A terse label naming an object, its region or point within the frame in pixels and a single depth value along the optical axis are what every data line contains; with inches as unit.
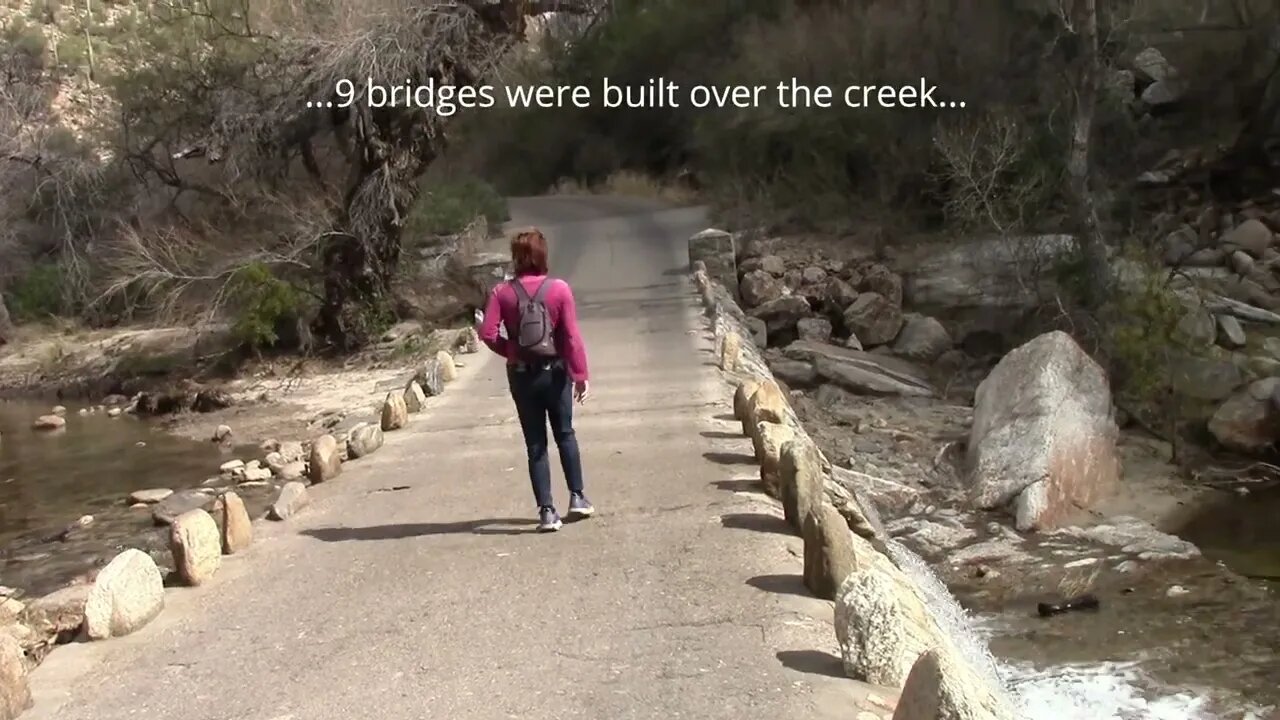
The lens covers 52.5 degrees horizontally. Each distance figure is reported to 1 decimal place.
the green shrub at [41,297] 1115.3
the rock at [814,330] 836.2
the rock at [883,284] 908.6
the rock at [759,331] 802.8
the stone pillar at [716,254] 836.6
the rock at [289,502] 325.1
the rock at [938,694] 153.8
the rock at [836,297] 887.1
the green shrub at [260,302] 876.6
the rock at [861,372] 763.4
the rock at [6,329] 1093.8
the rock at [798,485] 264.2
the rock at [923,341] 847.7
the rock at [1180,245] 932.6
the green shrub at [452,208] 992.2
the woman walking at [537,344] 258.5
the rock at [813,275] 905.9
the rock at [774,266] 901.6
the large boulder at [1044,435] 571.3
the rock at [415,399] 486.3
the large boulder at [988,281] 864.9
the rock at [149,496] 589.6
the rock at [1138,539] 516.1
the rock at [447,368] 553.0
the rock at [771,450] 300.7
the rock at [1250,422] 681.6
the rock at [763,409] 363.1
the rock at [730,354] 515.3
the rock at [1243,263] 911.7
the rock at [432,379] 525.9
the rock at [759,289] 865.5
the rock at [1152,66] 1103.0
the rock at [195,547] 259.9
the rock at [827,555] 220.1
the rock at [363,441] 404.5
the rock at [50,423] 813.9
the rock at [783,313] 845.8
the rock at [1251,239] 949.8
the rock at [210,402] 805.5
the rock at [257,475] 592.1
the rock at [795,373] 756.0
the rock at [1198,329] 749.9
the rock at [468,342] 652.1
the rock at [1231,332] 801.2
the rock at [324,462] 370.6
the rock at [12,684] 188.2
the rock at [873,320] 862.5
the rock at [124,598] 228.2
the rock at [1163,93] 1091.9
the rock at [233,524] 287.4
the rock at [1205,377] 727.1
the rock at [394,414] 452.8
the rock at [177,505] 537.2
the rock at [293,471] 572.4
